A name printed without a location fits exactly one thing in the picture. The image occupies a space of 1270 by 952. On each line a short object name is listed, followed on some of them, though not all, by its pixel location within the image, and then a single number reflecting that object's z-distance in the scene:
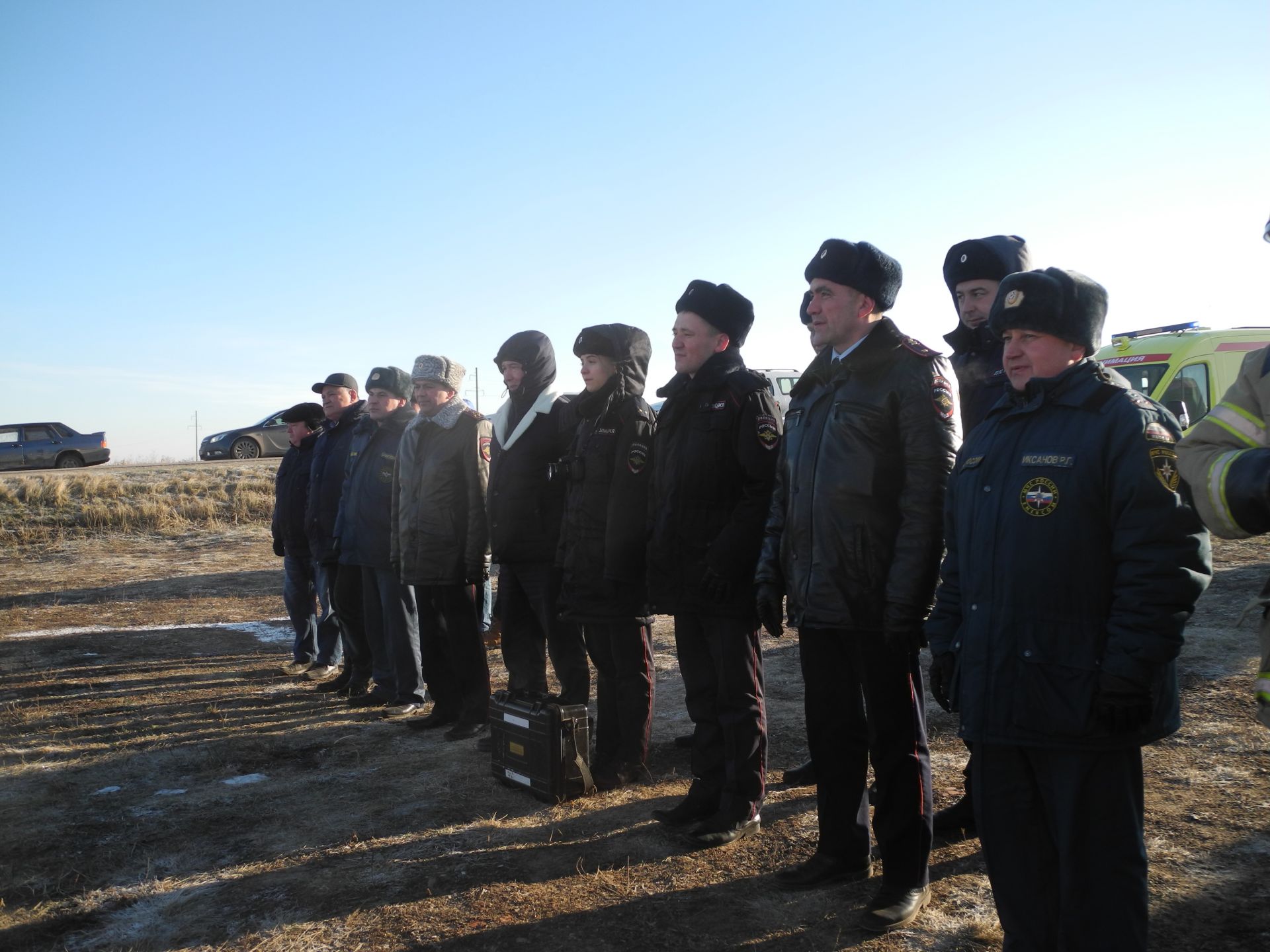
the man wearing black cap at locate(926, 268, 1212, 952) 2.30
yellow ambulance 12.28
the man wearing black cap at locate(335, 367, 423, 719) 6.51
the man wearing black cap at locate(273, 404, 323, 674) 7.88
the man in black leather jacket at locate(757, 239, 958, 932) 3.18
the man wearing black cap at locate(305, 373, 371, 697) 7.02
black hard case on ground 4.54
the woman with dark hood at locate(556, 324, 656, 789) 4.58
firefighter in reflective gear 1.82
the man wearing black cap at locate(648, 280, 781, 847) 3.93
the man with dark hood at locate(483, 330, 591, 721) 5.23
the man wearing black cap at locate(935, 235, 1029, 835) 3.85
